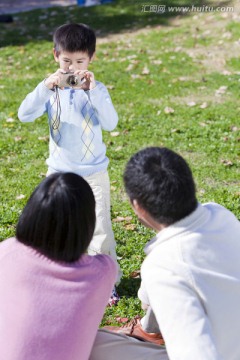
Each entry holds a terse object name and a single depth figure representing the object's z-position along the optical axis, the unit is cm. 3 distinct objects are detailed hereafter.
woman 417
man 399
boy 629
